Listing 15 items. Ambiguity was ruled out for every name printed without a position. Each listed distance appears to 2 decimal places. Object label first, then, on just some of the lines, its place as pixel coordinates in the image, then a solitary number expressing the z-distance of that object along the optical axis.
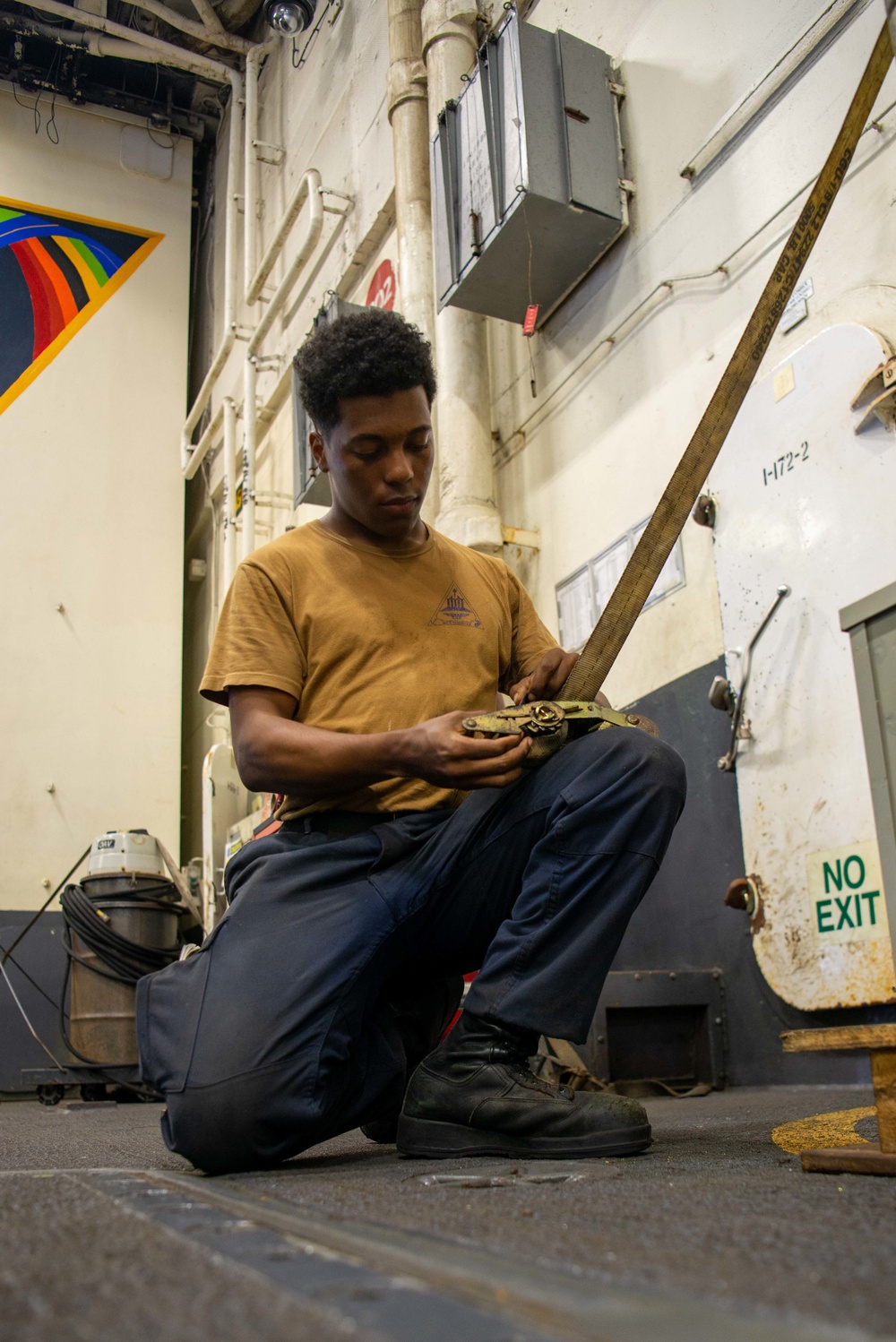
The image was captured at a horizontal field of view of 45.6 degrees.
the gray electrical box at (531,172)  2.83
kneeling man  1.20
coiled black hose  3.88
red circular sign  4.21
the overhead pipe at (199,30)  5.58
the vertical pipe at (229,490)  5.44
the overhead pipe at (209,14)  5.68
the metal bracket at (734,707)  2.29
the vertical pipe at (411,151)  3.66
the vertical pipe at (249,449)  5.16
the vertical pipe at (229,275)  5.75
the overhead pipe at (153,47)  5.55
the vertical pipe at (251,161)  5.61
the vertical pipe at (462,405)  3.28
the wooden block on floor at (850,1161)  0.87
